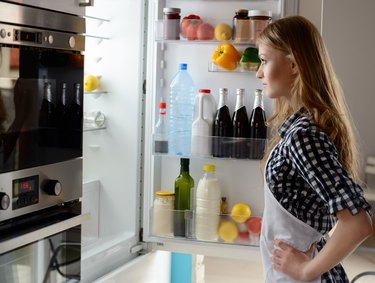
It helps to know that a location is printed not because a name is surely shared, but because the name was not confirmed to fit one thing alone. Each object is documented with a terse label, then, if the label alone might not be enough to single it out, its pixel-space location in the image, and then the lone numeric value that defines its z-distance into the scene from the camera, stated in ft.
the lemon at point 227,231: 8.46
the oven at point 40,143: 4.87
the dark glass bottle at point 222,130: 8.31
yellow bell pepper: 8.17
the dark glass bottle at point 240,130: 8.29
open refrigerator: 8.50
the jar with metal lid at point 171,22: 8.29
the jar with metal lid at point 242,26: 8.10
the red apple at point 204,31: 8.25
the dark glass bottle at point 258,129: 8.25
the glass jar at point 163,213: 8.57
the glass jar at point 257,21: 8.01
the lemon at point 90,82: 8.43
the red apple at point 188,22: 8.27
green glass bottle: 8.62
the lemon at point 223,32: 8.19
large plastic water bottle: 8.48
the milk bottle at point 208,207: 8.46
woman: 4.72
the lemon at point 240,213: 8.41
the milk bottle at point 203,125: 8.32
